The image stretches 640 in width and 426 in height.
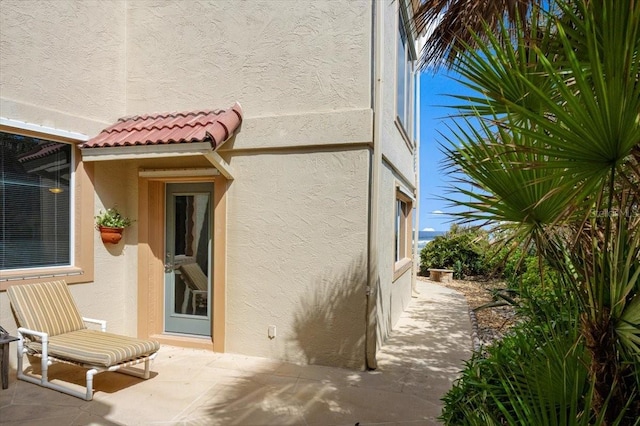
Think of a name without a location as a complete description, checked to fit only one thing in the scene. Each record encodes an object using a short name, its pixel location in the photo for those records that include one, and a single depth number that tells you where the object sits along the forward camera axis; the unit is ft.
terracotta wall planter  23.81
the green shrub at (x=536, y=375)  7.87
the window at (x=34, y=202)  20.17
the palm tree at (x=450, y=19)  15.02
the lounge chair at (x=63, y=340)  17.25
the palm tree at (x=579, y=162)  6.23
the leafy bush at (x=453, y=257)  61.57
